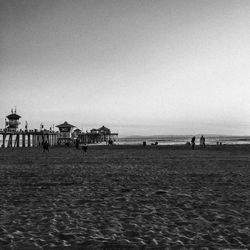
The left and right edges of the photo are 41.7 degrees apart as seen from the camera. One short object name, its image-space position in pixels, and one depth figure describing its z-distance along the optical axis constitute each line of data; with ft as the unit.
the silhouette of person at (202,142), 163.38
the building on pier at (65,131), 324.19
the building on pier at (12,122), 262.26
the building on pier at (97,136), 375.47
